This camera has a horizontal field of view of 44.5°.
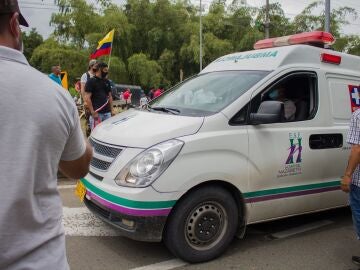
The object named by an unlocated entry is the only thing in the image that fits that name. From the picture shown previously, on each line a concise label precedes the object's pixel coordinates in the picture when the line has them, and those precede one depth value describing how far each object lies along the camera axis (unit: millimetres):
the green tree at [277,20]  35438
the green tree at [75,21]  33688
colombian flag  13523
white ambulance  3697
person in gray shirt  1370
